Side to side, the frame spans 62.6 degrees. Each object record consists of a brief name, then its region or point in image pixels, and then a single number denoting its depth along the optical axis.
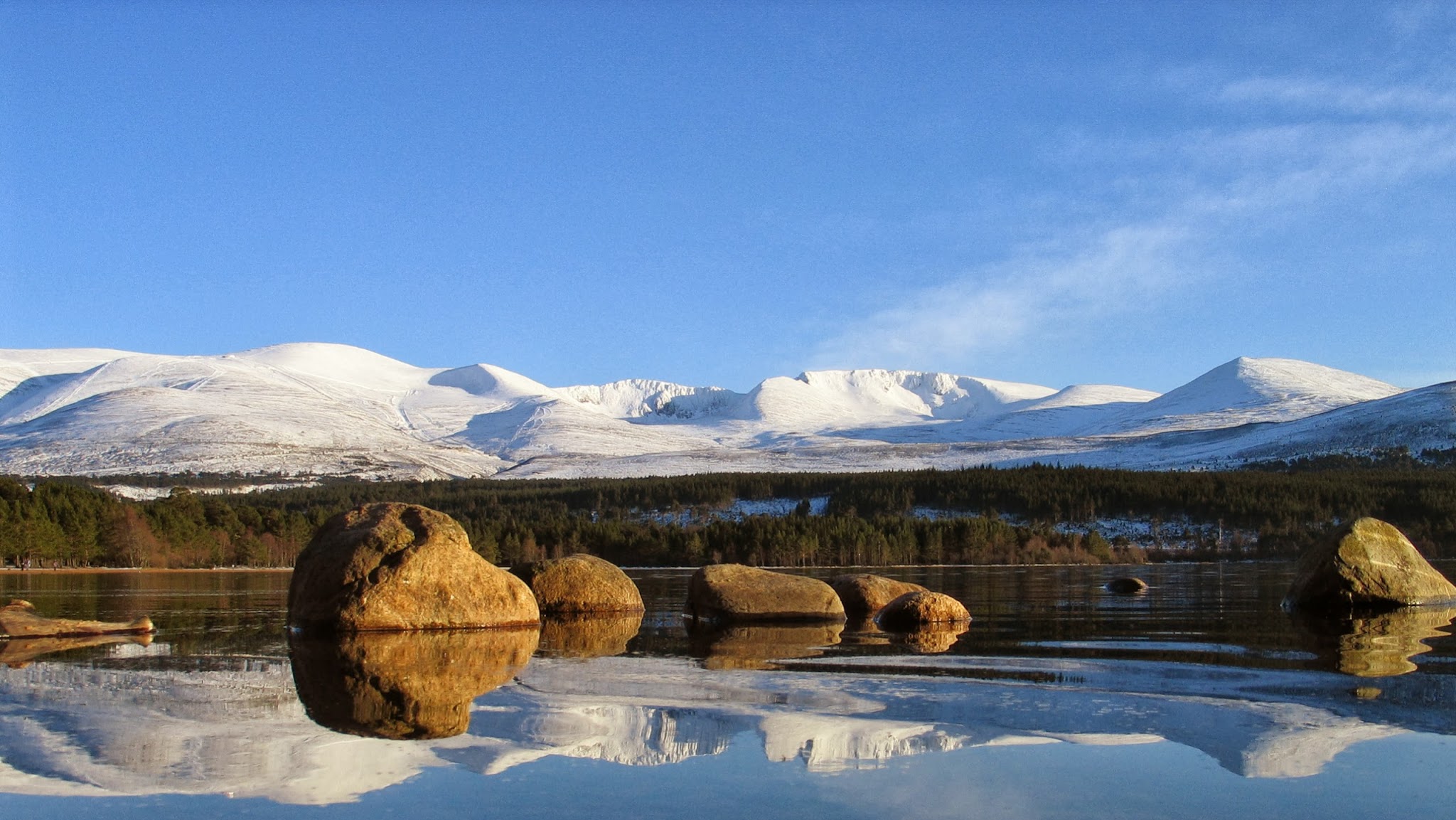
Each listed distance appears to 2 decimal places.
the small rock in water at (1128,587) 48.56
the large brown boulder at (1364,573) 33.03
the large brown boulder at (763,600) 32.47
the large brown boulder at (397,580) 26.38
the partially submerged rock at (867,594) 35.09
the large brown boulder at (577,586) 33.47
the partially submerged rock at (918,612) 29.77
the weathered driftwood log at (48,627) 25.70
